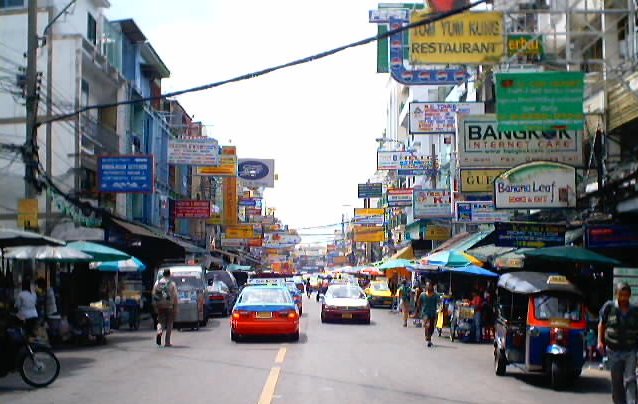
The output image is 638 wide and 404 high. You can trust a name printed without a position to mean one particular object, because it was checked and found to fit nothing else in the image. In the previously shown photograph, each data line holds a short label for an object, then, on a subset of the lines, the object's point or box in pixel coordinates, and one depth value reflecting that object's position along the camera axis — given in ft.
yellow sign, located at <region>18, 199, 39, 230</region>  68.59
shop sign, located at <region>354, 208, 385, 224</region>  211.35
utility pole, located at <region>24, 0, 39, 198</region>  67.41
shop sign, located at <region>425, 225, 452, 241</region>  143.84
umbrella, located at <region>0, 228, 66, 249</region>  49.55
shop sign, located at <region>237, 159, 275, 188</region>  206.69
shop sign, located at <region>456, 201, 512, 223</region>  93.91
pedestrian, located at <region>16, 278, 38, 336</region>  58.29
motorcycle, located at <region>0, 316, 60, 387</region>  42.70
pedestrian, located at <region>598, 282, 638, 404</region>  34.04
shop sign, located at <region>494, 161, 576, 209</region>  65.72
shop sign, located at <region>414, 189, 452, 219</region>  119.75
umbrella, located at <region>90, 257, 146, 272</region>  89.78
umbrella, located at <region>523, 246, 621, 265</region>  59.93
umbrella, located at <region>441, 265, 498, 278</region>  82.58
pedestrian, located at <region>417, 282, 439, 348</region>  71.00
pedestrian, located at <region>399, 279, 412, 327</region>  100.27
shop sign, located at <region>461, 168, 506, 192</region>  80.79
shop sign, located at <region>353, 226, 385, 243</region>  240.44
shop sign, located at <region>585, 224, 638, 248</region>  60.90
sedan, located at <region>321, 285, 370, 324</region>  97.86
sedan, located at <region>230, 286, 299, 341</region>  68.90
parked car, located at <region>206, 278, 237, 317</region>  112.06
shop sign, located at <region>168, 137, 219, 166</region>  120.06
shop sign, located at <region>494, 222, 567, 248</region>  64.49
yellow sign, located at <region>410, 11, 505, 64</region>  50.62
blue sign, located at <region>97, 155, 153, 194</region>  94.58
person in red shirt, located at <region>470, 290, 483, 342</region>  76.95
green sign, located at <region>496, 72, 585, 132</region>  56.44
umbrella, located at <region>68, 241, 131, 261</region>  70.64
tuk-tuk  44.04
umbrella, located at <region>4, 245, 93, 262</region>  62.54
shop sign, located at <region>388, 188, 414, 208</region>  142.92
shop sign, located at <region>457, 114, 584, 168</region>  67.46
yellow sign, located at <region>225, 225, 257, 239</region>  212.64
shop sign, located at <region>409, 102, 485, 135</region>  94.53
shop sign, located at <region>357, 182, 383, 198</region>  207.41
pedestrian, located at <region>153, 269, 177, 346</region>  65.62
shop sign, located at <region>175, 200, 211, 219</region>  144.15
